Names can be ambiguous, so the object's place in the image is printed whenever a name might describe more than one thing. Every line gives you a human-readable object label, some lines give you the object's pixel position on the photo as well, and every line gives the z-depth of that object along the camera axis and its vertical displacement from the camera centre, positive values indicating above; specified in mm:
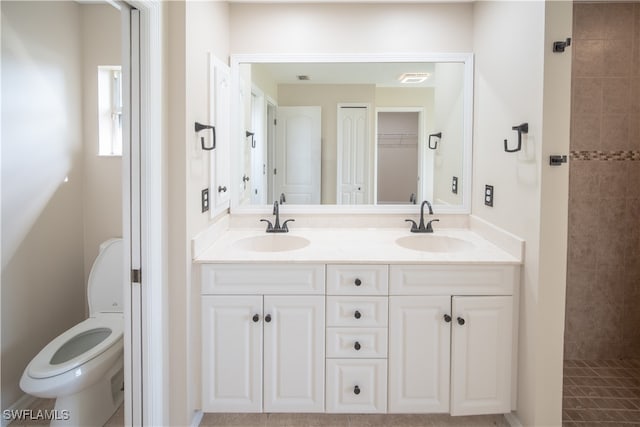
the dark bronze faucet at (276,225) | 2588 -238
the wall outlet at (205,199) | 2117 -71
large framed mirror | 2607 +336
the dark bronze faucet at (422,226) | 2591 -233
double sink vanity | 1980 -666
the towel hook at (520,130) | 1883 +251
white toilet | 1815 -788
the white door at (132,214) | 1669 -115
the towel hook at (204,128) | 1979 +257
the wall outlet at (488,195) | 2338 -41
